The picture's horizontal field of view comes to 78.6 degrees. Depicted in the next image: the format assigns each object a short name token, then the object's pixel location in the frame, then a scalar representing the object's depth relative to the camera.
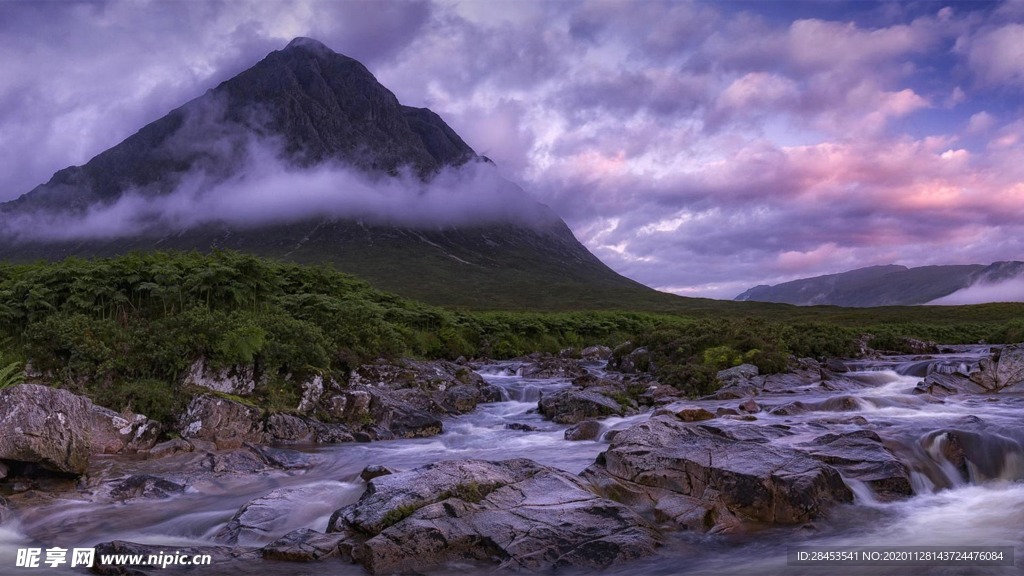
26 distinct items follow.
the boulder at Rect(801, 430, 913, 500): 10.91
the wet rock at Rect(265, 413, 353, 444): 16.34
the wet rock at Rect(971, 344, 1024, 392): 21.28
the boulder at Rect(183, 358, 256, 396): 17.33
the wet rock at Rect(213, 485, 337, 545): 9.56
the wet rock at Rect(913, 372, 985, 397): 20.78
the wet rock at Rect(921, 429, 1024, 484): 11.88
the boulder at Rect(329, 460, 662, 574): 8.02
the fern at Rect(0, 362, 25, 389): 14.23
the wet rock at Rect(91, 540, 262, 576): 7.95
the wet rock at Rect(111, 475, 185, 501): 11.64
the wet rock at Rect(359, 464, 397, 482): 11.60
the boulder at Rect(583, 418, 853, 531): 9.58
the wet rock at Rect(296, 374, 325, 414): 18.17
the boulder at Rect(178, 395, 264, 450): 15.21
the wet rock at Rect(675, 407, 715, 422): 16.33
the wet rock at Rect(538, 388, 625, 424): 19.61
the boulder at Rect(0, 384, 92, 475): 11.44
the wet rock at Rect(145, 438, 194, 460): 13.97
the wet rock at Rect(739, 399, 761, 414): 18.23
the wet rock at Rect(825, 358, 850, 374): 27.55
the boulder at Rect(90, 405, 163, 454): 13.88
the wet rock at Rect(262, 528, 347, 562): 8.38
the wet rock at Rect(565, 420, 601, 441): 16.73
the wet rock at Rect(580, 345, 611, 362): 38.41
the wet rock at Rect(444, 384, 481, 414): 21.81
